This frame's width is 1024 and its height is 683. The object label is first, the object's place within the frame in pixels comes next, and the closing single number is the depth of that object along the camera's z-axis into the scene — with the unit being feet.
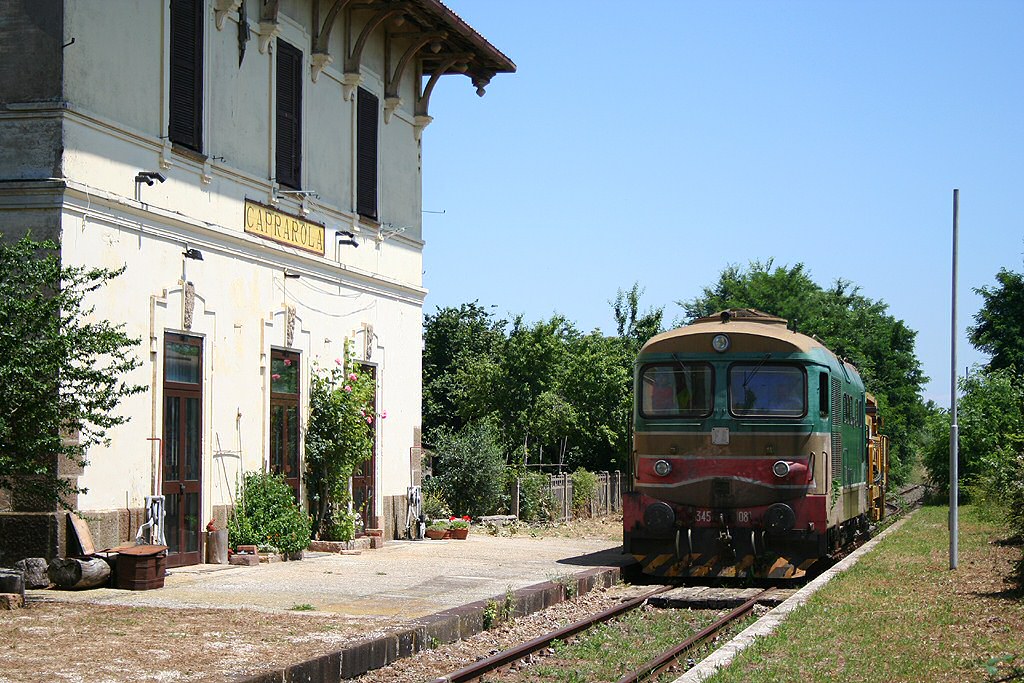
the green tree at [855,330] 211.41
